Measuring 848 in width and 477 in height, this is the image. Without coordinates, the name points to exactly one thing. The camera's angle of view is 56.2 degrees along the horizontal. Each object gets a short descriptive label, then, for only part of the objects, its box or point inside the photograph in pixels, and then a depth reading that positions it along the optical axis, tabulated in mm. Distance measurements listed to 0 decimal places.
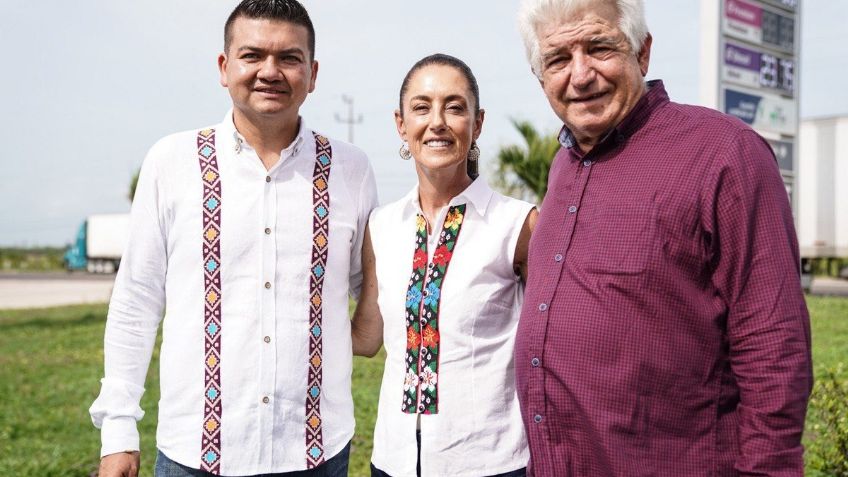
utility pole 41750
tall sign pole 11844
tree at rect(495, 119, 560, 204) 16656
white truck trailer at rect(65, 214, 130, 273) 41625
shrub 4039
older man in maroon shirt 1731
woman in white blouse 2363
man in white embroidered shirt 2359
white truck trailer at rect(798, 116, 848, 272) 19547
